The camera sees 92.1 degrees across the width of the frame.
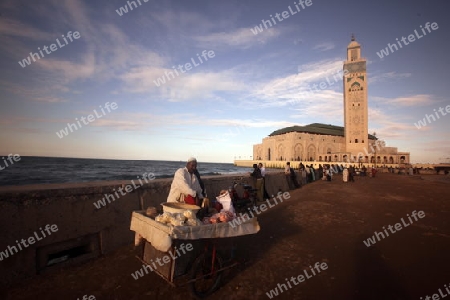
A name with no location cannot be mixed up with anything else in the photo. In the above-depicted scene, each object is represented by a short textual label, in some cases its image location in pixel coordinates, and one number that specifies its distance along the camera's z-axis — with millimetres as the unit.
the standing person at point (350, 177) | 21692
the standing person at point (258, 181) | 10549
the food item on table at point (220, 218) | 3633
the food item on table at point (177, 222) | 3179
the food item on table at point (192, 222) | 3295
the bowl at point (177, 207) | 3628
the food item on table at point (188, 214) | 3394
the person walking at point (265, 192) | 11523
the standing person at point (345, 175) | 20923
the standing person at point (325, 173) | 21381
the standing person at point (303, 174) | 18016
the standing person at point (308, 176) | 19866
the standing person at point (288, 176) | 14936
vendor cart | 3082
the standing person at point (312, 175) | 20552
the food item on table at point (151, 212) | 3877
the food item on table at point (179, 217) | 3270
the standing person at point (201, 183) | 5258
